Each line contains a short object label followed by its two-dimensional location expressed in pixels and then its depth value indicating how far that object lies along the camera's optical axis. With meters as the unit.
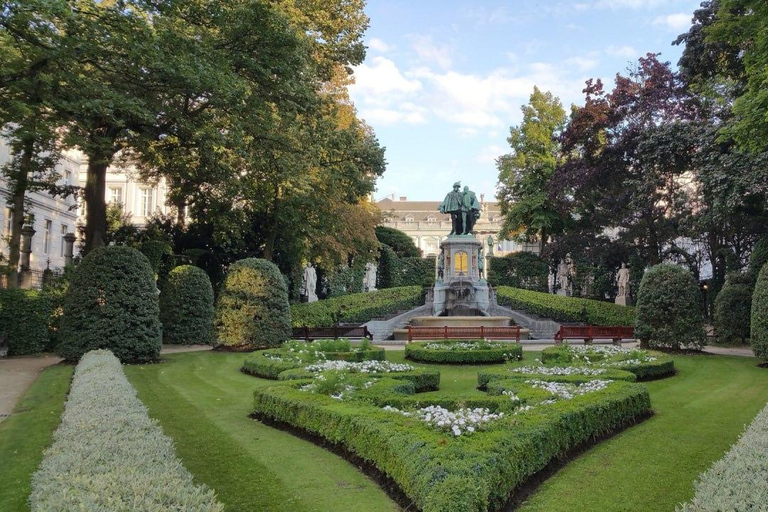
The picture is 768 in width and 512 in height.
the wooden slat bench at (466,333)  20.48
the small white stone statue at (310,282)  33.75
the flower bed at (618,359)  12.90
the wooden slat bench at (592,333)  20.55
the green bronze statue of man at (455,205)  32.31
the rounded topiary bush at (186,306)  20.33
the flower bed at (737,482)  3.49
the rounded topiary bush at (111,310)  14.62
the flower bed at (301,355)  12.77
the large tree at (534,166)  38.81
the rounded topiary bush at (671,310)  17.28
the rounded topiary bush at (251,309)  18.53
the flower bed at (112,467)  3.36
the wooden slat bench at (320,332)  21.77
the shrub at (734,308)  20.50
